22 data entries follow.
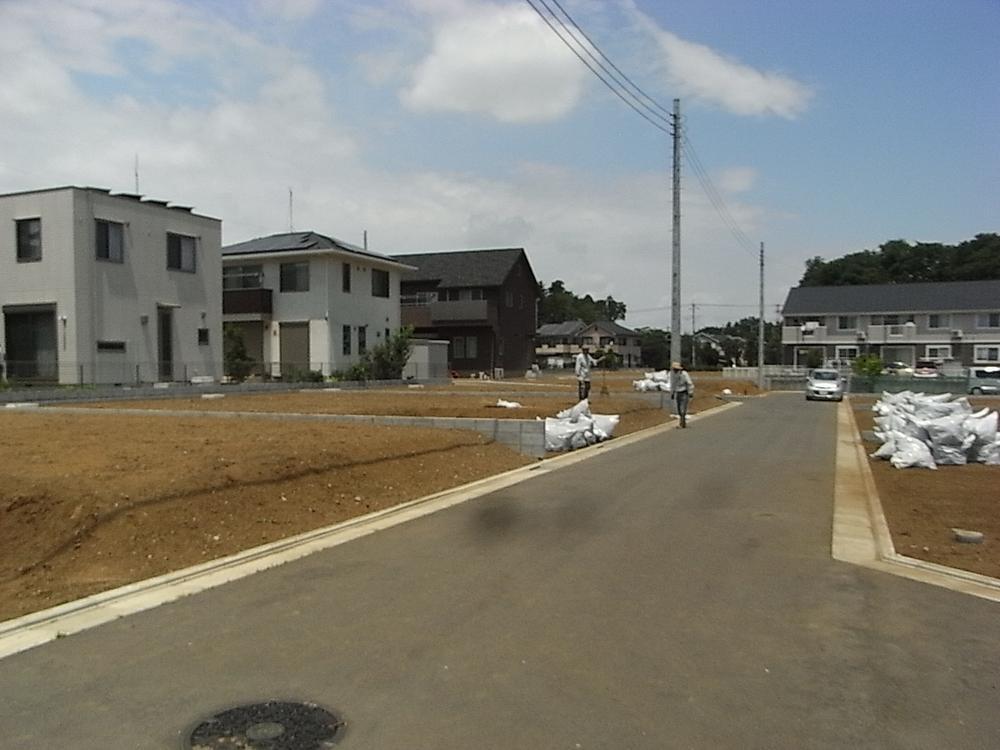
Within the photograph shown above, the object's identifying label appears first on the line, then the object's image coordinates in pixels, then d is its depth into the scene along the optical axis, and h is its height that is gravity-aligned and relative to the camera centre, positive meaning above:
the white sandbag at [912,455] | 14.41 -1.88
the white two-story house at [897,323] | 64.12 +1.76
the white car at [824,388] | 39.03 -1.95
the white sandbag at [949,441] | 14.89 -1.68
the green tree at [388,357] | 36.81 -0.47
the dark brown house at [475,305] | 53.50 +2.60
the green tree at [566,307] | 121.38 +5.86
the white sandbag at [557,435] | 16.56 -1.75
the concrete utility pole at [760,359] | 49.03 -0.78
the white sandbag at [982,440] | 15.07 -1.69
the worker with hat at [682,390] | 22.16 -1.16
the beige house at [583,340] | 102.62 +0.69
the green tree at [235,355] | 33.44 -0.35
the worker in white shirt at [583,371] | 21.86 -0.65
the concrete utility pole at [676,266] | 25.69 +2.40
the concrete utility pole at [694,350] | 90.81 -0.48
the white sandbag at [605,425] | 18.25 -1.74
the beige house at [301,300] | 38.44 +2.15
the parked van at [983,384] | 43.72 -2.02
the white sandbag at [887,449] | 15.47 -1.90
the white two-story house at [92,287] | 26.84 +1.96
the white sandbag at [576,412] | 17.64 -1.39
